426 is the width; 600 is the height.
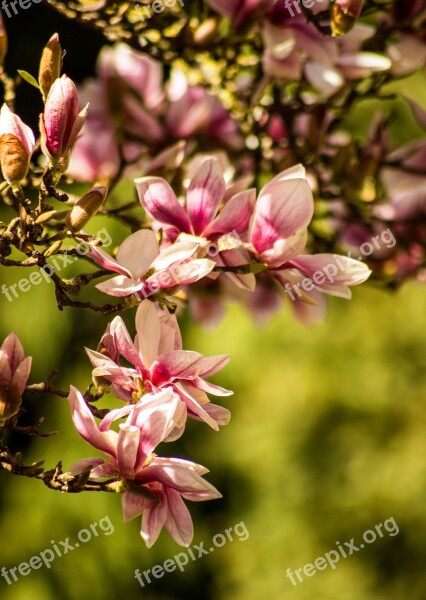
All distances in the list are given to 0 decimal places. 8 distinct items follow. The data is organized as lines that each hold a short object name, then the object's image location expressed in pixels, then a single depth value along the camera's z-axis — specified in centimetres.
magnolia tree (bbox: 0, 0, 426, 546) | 226
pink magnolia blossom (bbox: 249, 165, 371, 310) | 229
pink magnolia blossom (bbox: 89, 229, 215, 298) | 226
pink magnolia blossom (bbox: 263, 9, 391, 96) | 246
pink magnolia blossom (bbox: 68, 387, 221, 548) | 223
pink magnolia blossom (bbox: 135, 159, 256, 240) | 232
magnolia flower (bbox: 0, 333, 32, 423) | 227
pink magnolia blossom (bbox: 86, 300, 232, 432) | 226
